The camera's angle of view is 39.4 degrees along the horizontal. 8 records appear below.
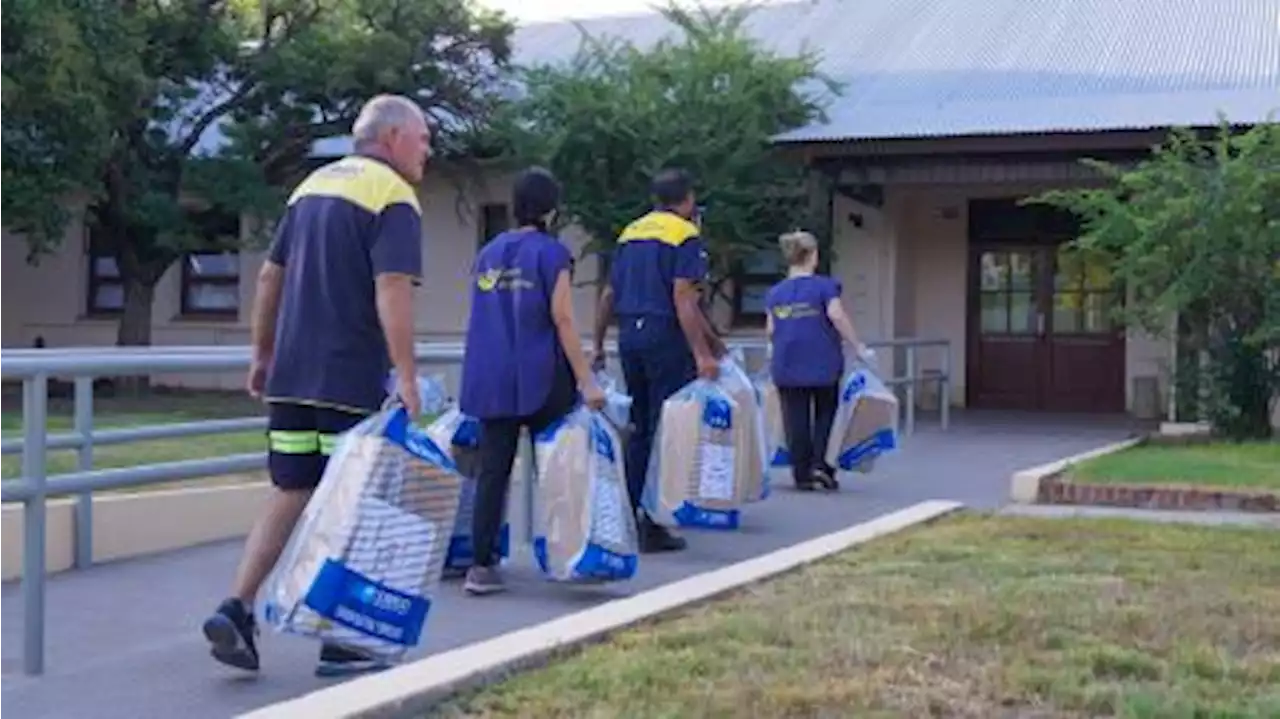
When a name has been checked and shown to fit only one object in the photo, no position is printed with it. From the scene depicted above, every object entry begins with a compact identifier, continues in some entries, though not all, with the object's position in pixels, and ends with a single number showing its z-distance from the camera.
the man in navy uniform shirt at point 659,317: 8.45
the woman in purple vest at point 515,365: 7.06
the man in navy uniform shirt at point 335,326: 5.48
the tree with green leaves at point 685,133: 19.86
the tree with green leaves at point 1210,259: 14.02
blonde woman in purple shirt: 11.20
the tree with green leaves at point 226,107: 20.22
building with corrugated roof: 19.11
